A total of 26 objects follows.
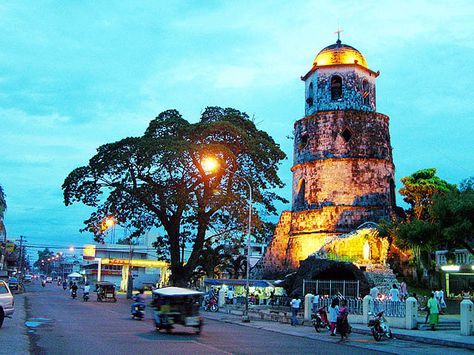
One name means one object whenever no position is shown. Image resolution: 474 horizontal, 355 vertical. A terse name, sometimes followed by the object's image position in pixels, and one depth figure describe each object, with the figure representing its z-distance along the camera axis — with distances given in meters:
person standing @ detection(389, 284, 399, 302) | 25.46
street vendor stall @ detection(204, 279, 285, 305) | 37.47
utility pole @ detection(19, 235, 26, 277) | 89.03
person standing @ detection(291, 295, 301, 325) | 23.83
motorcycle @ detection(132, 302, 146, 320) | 22.81
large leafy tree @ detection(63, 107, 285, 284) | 36.25
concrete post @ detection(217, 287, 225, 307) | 36.31
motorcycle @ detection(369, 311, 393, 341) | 17.81
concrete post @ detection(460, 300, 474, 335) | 18.86
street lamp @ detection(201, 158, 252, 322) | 25.38
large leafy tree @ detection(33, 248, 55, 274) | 190.60
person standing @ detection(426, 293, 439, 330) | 20.64
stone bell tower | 41.22
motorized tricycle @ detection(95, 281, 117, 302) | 39.69
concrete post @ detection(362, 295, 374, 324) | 23.72
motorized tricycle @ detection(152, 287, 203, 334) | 17.27
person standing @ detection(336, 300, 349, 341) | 17.66
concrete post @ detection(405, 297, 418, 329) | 21.45
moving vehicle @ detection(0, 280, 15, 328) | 16.31
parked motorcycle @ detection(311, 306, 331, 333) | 21.20
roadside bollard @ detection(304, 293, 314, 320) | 25.63
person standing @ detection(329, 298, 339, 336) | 19.22
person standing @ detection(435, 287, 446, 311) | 26.95
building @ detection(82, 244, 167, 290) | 74.90
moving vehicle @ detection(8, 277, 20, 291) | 48.83
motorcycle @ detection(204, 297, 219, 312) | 33.97
